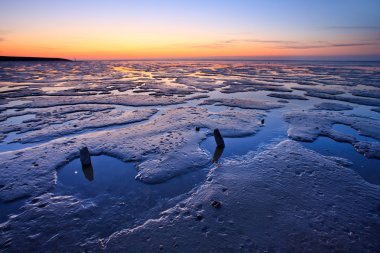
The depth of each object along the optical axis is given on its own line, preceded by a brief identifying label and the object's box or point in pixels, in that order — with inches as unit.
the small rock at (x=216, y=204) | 177.3
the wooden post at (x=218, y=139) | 286.2
